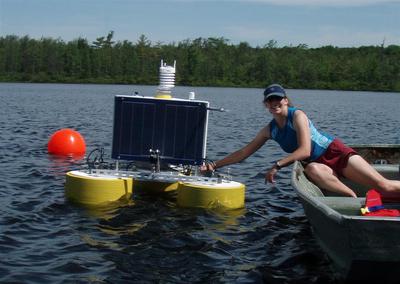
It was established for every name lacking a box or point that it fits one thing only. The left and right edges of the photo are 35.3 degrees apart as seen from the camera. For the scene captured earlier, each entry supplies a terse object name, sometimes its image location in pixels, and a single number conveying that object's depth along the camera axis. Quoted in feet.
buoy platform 30.58
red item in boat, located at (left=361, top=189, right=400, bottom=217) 20.40
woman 24.27
